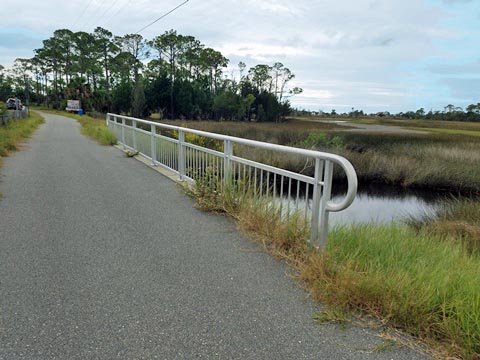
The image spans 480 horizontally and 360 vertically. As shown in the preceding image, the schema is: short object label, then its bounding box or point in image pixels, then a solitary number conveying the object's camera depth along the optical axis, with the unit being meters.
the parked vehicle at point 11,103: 47.43
